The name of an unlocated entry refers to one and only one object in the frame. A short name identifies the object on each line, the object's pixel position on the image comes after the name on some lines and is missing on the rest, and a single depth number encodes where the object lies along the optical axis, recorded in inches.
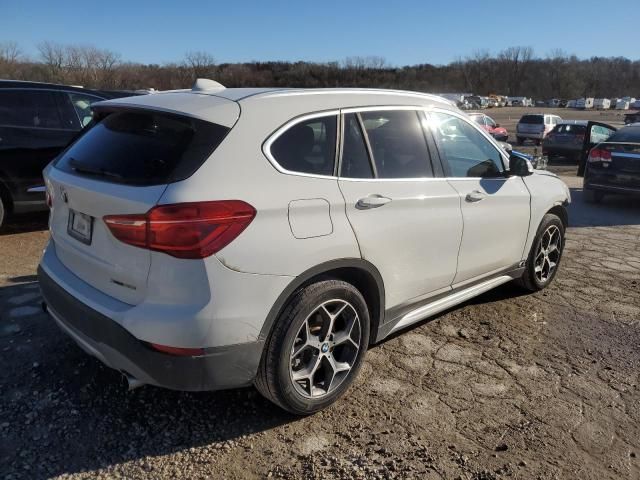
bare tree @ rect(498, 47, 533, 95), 6294.3
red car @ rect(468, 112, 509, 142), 962.1
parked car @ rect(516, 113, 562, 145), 1136.8
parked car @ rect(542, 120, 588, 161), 786.8
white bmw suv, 94.7
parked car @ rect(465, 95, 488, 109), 3095.5
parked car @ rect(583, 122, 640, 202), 359.9
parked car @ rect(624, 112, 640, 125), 1013.7
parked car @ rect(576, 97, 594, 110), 4229.8
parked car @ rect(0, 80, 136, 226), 236.1
